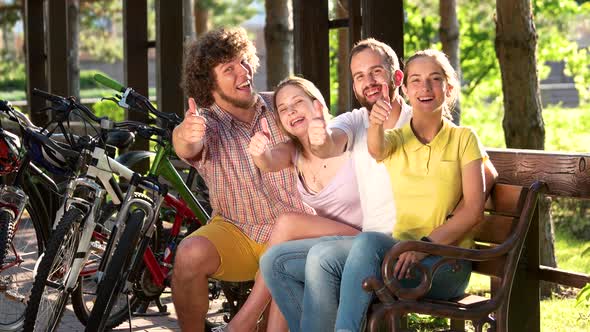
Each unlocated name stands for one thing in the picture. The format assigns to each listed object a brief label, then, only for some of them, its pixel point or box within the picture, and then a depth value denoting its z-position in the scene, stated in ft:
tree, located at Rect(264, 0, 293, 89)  53.11
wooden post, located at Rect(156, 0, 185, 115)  43.49
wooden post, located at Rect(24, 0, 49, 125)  62.40
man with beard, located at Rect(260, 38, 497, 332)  20.95
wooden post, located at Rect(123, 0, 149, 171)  46.84
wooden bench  19.52
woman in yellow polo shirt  20.15
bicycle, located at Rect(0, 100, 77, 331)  28.12
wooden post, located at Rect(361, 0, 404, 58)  29.01
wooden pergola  22.71
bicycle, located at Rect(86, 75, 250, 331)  24.96
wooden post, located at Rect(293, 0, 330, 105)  32.54
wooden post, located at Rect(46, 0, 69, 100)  56.31
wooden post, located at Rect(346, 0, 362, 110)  31.83
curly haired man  24.64
